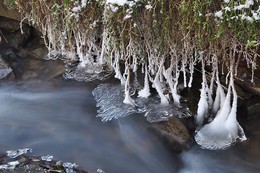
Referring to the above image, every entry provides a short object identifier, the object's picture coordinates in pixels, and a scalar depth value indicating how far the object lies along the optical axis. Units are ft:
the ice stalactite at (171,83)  11.72
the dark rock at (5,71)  15.10
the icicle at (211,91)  11.40
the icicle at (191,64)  11.27
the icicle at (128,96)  12.31
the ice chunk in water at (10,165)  10.35
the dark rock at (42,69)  14.89
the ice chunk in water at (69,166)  10.38
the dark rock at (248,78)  12.05
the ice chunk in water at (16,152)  11.02
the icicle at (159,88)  11.98
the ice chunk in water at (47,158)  10.84
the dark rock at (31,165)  10.28
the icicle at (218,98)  11.40
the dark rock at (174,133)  11.07
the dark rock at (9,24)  17.27
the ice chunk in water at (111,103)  12.29
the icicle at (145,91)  12.62
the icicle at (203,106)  11.34
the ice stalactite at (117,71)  12.79
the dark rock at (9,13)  16.21
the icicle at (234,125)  10.81
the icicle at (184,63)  11.25
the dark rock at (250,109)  12.07
